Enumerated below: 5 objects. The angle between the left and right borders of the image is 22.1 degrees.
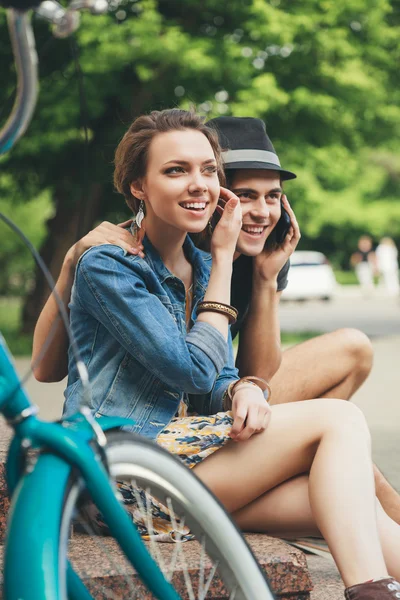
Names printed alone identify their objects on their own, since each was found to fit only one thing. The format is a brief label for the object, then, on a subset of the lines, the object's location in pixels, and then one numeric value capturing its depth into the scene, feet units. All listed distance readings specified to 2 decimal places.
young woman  7.96
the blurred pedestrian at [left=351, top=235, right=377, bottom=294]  108.06
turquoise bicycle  4.80
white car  98.12
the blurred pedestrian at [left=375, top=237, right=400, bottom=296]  105.91
